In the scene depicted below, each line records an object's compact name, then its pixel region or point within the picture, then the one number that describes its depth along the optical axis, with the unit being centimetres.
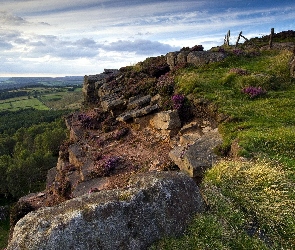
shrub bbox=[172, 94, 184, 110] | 1450
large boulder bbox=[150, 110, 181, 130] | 1393
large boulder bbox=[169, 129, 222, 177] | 943
